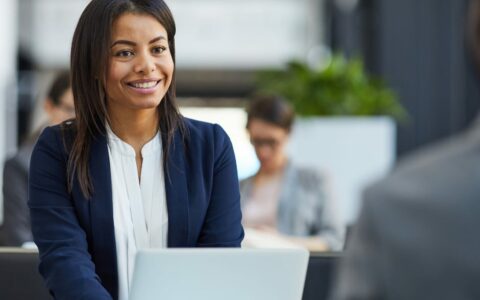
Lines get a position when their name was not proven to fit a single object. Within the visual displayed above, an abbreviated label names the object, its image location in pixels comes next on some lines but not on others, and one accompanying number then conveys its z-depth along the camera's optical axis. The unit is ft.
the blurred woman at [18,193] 16.86
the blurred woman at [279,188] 21.41
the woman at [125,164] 10.07
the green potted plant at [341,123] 32.74
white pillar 47.61
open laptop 8.83
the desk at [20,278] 12.32
